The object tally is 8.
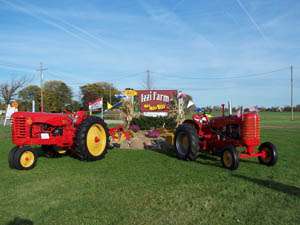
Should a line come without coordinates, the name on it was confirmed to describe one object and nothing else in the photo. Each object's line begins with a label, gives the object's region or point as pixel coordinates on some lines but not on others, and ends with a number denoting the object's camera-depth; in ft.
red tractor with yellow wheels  19.85
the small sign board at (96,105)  36.09
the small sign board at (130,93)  45.60
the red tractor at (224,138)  19.95
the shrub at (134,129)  35.37
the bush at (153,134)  31.02
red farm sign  48.83
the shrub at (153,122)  40.93
